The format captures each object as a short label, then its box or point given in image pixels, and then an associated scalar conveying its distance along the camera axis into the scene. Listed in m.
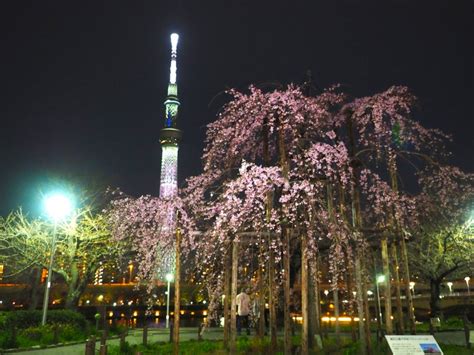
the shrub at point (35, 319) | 18.47
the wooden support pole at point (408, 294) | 14.37
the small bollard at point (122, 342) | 13.15
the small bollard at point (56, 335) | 17.93
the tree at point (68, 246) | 27.84
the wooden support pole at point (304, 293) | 9.49
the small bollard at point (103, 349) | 7.80
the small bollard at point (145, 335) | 15.54
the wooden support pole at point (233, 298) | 10.56
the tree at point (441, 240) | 24.53
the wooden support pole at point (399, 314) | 13.77
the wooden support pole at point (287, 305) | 10.02
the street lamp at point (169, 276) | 35.62
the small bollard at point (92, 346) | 7.81
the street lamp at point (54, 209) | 20.68
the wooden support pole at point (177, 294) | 10.70
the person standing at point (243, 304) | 16.98
